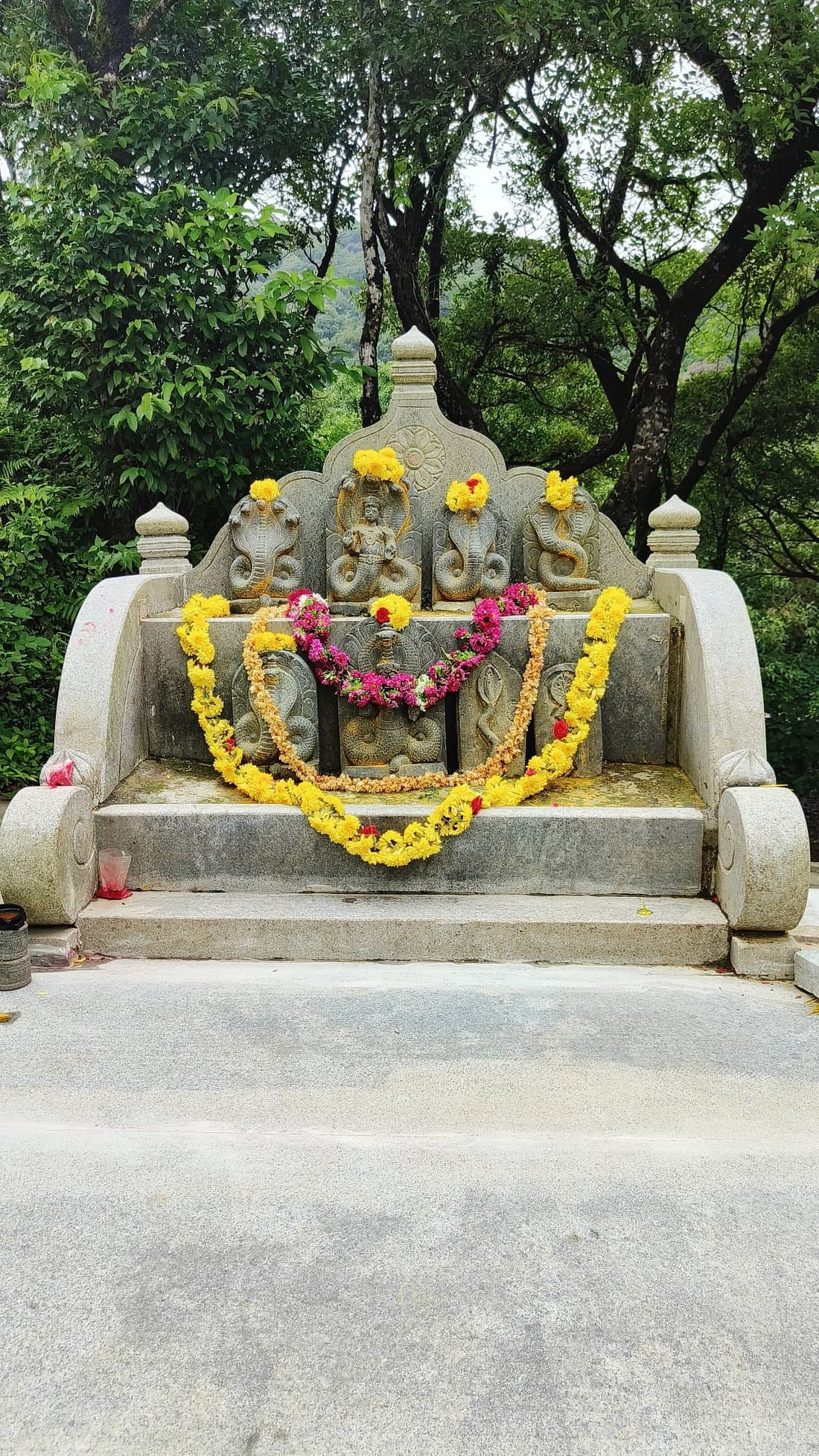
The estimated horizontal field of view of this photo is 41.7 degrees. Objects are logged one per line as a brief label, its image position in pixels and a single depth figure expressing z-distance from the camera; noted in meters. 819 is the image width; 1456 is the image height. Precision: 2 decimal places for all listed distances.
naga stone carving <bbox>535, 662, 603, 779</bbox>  5.30
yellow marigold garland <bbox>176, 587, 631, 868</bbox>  4.61
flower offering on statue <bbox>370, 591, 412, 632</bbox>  5.20
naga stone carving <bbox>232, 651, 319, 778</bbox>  5.21
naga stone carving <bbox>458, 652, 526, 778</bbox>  5.31
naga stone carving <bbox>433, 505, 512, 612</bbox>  5.77
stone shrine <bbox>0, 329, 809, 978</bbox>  4.36
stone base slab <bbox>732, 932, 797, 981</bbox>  4.19
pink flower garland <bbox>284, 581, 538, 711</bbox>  5.18
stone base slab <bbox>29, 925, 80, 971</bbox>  4.26
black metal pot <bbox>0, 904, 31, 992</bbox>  4.07
